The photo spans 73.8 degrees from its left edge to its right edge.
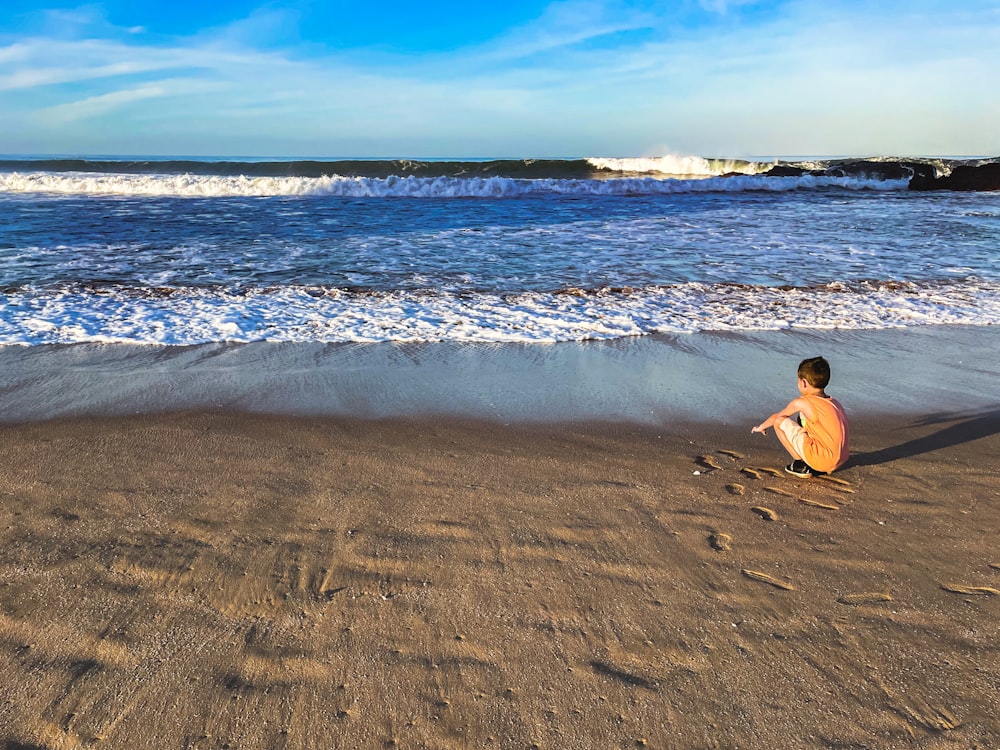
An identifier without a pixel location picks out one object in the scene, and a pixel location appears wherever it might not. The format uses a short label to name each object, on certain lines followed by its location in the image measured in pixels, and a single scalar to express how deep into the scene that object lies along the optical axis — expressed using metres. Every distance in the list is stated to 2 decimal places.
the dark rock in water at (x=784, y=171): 32.25
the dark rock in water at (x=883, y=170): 31.41
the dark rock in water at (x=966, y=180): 28.05
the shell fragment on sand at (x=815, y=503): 2.85
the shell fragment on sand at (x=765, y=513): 2.76
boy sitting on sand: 3.08
